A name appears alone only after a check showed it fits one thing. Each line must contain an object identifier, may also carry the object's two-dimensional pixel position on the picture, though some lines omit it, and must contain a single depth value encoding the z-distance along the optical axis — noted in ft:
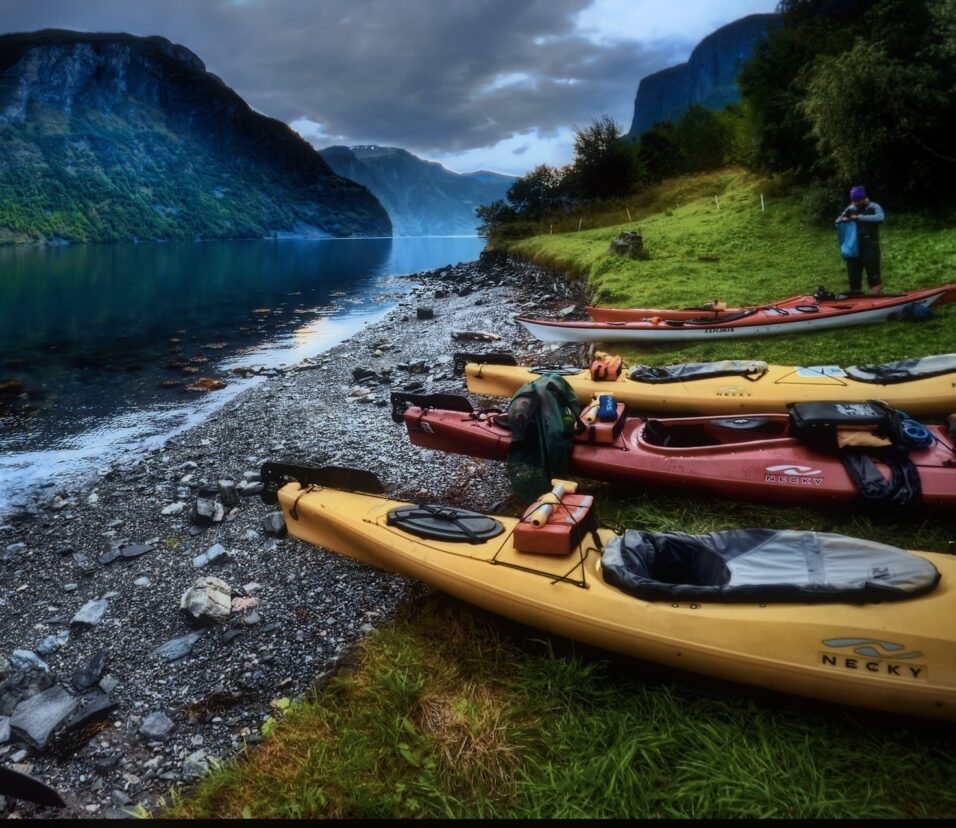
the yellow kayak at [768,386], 21.26
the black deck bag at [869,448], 15.66
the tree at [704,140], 117.60
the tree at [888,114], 45.47
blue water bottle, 20.35
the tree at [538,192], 125.49
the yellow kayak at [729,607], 9.90
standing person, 33.58
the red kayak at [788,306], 32.32
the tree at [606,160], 114.32
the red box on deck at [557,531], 13.46
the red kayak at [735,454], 16.22
